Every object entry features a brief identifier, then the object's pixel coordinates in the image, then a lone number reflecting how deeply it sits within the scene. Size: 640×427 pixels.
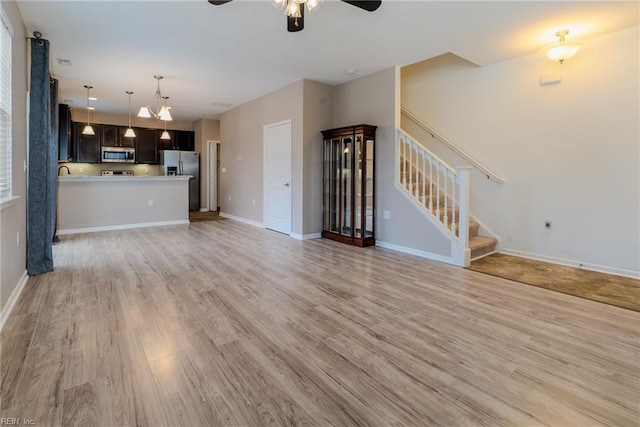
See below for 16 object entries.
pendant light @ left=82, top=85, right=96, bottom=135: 5.81
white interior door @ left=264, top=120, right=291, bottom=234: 5.71
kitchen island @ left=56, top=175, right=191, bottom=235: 5.68
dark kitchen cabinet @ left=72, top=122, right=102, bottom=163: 8.09
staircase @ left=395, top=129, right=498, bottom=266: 3.82
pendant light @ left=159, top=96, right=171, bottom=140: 4.85
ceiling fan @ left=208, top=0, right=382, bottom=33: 2.08
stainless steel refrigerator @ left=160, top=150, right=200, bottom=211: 8.78
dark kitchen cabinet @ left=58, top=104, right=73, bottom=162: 5.18
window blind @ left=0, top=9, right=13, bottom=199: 2.53
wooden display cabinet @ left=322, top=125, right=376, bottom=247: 4.82
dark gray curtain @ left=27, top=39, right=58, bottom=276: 3.28
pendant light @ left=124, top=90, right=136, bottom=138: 7.00
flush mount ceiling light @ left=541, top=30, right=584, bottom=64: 3.49
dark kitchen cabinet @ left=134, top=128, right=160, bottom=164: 8.83
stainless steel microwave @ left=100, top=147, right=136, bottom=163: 8.38
